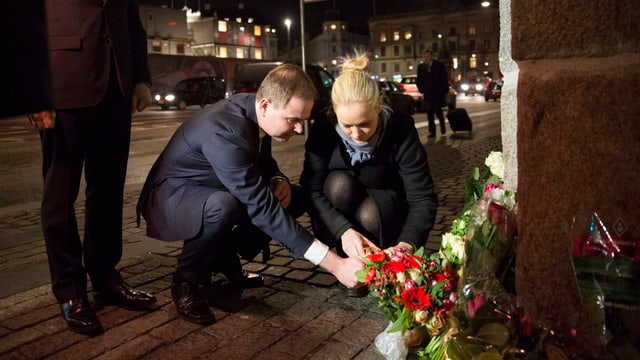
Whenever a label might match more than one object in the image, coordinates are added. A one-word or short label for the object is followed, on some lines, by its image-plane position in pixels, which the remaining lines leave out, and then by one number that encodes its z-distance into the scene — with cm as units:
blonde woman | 286
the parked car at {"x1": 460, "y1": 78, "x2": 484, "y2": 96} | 5838
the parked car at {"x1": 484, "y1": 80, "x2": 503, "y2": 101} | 3388
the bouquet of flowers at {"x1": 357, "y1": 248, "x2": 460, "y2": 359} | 224
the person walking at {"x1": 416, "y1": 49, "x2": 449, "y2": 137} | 1232
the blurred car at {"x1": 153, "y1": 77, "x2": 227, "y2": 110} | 2975
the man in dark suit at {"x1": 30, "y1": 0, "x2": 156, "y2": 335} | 269
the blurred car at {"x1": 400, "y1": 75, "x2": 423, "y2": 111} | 2419
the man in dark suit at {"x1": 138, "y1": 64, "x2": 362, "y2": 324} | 271
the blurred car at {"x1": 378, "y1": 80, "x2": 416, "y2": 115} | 2217
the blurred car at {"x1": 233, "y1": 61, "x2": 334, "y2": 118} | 1712
